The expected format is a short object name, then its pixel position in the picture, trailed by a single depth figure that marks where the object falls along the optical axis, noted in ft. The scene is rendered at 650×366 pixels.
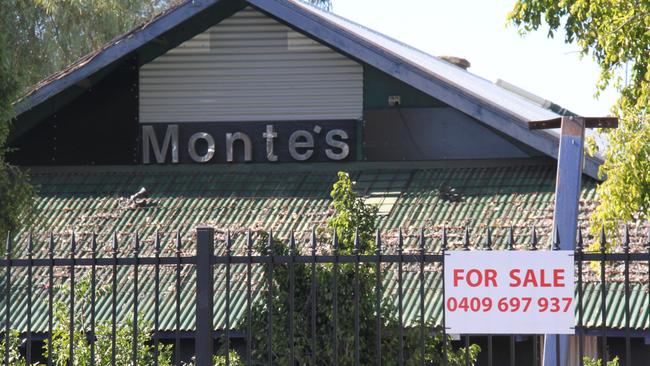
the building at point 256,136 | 73.14
